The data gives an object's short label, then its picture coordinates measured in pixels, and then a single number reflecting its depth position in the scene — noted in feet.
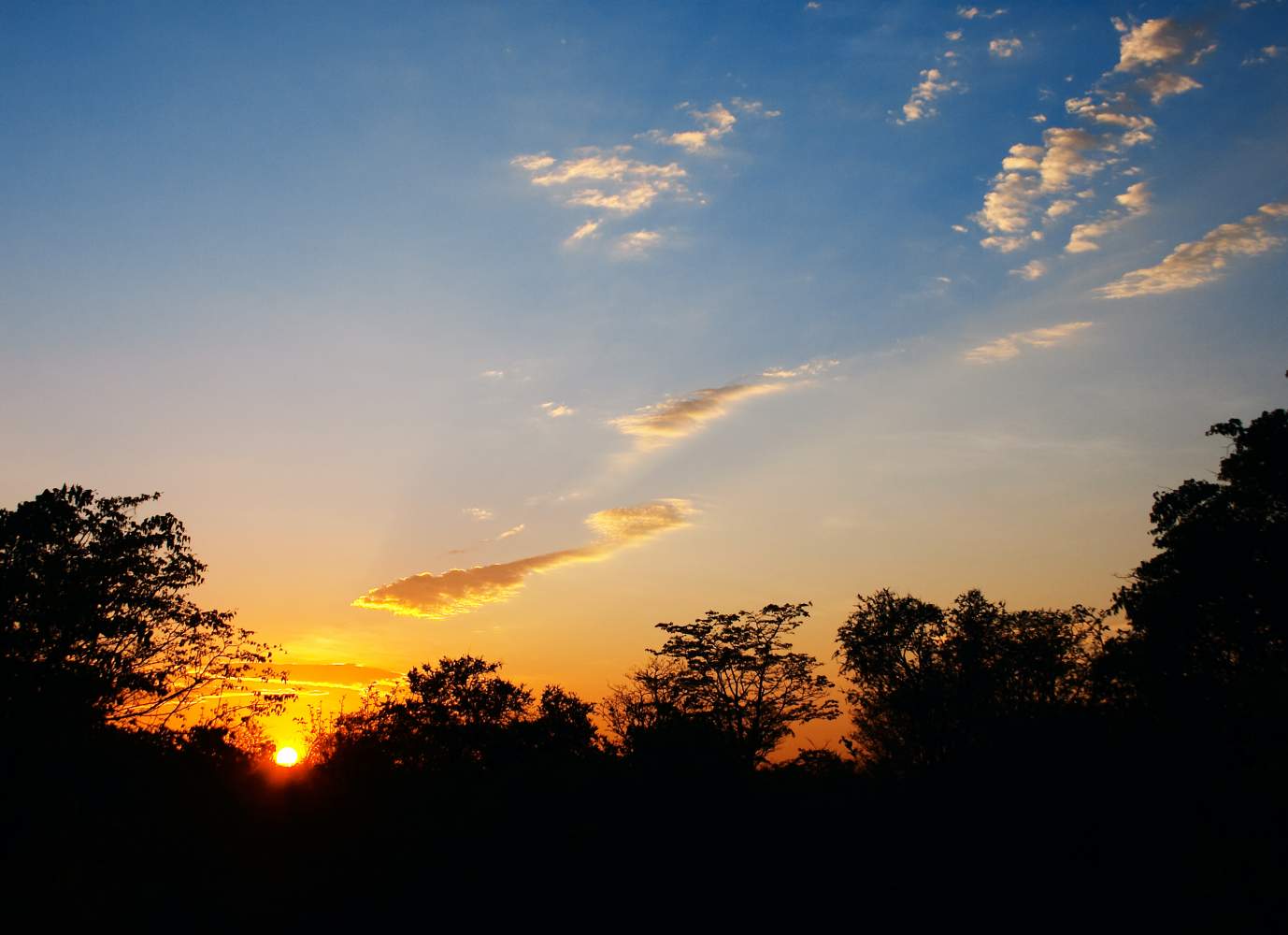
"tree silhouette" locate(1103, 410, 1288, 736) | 107.96
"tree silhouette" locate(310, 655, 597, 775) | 213.66
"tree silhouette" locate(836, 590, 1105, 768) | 203.31
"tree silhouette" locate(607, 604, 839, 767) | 205.05
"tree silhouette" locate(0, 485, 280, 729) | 102.73
